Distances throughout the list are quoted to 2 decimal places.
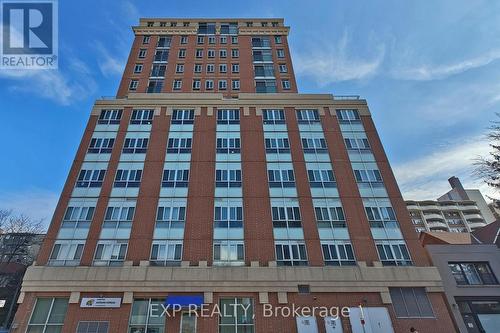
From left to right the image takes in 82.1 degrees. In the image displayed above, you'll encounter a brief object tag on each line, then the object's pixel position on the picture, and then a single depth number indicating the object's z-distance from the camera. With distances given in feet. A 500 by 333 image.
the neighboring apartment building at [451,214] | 262.06
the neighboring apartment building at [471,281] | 72.33
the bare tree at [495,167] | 59.26
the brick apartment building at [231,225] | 69.26
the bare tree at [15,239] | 140.97
